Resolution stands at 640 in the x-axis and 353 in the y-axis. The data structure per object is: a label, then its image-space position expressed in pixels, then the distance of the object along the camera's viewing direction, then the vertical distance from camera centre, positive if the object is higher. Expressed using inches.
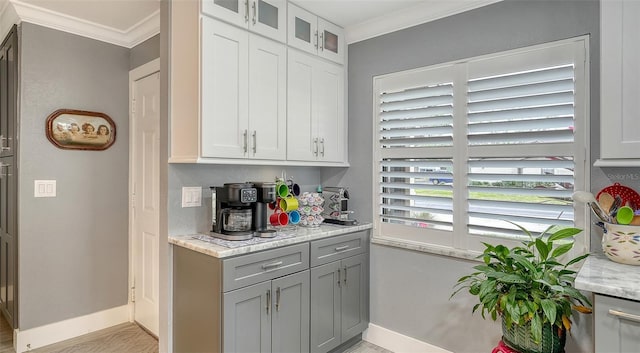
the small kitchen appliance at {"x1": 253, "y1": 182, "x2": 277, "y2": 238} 85.4 -7.6
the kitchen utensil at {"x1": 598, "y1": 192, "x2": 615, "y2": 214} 68.6 -4.7
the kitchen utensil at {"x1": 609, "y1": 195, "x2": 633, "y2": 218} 67.1 -5.6
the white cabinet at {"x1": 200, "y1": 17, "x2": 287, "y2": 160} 78.7 +20.2
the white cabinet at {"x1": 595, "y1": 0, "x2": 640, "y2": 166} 62.8 +17.3
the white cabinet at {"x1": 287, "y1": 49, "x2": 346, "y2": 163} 99.4 +20.3
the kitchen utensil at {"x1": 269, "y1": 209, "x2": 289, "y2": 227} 96.9 -11.8
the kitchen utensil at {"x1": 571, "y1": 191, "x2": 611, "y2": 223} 67.0 -5.0
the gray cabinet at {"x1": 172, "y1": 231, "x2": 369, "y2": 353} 73.3 -29.0
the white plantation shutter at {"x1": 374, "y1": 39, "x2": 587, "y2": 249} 77.6 +7.9
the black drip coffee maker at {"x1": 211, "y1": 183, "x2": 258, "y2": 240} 81.6 -8.2
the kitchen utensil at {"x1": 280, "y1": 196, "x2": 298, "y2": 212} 96.0 -7.6
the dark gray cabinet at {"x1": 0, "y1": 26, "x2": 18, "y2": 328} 105.3 -0.8
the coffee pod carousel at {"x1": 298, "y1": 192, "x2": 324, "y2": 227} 104.9 -9.8
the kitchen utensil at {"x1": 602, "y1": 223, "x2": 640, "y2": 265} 62.3 -12.0
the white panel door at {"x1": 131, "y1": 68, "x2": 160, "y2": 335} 114.3 -6.8
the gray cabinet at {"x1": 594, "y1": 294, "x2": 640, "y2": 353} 51.7 -22.4
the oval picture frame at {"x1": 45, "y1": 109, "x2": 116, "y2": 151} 107.5 +15.0
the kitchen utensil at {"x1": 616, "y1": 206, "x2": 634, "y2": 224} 63.0 -6.9
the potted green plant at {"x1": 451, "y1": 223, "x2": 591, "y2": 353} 62.4 -22.1
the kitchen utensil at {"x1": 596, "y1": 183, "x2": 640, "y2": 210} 67.8 -3.1
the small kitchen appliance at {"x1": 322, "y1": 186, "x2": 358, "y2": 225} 110.7 -9.7
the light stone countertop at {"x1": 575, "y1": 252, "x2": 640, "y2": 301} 51.8 -16.3
